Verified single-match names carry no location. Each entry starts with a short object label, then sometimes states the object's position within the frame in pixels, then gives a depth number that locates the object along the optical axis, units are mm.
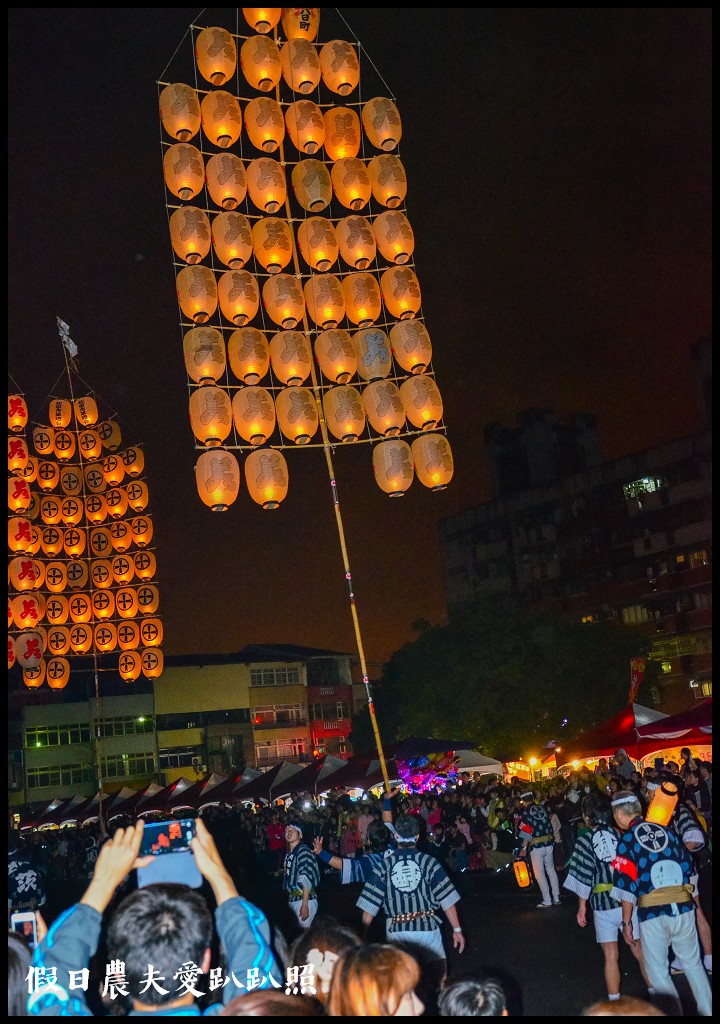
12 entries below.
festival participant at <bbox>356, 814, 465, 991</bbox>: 7824
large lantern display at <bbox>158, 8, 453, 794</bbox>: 15266
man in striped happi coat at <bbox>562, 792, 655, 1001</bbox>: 8227
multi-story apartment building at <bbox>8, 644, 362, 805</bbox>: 57062
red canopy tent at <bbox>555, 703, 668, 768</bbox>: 19438
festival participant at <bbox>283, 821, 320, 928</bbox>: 9516
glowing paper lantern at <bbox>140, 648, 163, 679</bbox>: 30766
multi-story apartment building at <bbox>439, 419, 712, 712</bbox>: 59625
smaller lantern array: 29734
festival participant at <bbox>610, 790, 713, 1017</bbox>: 7293
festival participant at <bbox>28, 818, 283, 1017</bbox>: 3389
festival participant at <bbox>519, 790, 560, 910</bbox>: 13414
